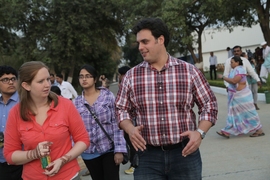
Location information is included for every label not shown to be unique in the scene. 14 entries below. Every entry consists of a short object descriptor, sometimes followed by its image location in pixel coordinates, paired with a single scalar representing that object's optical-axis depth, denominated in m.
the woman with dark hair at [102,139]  4.40
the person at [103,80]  7.12
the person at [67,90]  10.21
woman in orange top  3.00
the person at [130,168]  6.57
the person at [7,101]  4.08
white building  52.75
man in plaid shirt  2.99
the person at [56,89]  6.30
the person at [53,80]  9.68
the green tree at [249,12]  18.50
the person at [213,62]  25.74
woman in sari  8.03
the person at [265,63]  13.95
